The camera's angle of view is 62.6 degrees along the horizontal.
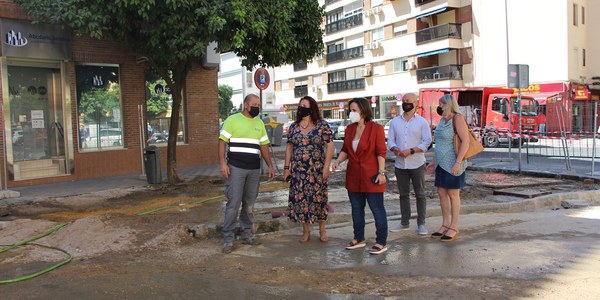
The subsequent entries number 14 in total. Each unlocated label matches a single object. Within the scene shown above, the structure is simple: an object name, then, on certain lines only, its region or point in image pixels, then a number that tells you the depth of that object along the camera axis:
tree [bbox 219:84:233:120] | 58.97
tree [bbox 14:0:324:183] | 10.04
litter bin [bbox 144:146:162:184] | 11.74
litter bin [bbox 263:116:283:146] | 14.34
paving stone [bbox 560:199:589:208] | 8.77
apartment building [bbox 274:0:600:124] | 32.75
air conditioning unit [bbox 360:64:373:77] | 43.81
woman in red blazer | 5.53
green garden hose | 4.83
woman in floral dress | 5.77
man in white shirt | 6.29
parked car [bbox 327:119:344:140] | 34.42
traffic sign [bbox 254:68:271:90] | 12.74
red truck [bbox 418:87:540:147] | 22.75
